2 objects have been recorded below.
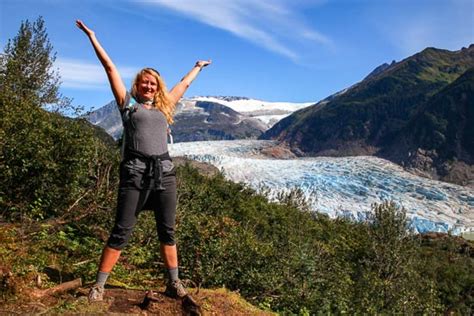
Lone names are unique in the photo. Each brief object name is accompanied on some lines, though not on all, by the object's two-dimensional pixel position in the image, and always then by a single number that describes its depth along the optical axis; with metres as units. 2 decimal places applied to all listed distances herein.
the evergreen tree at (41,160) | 9.75
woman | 4.64
